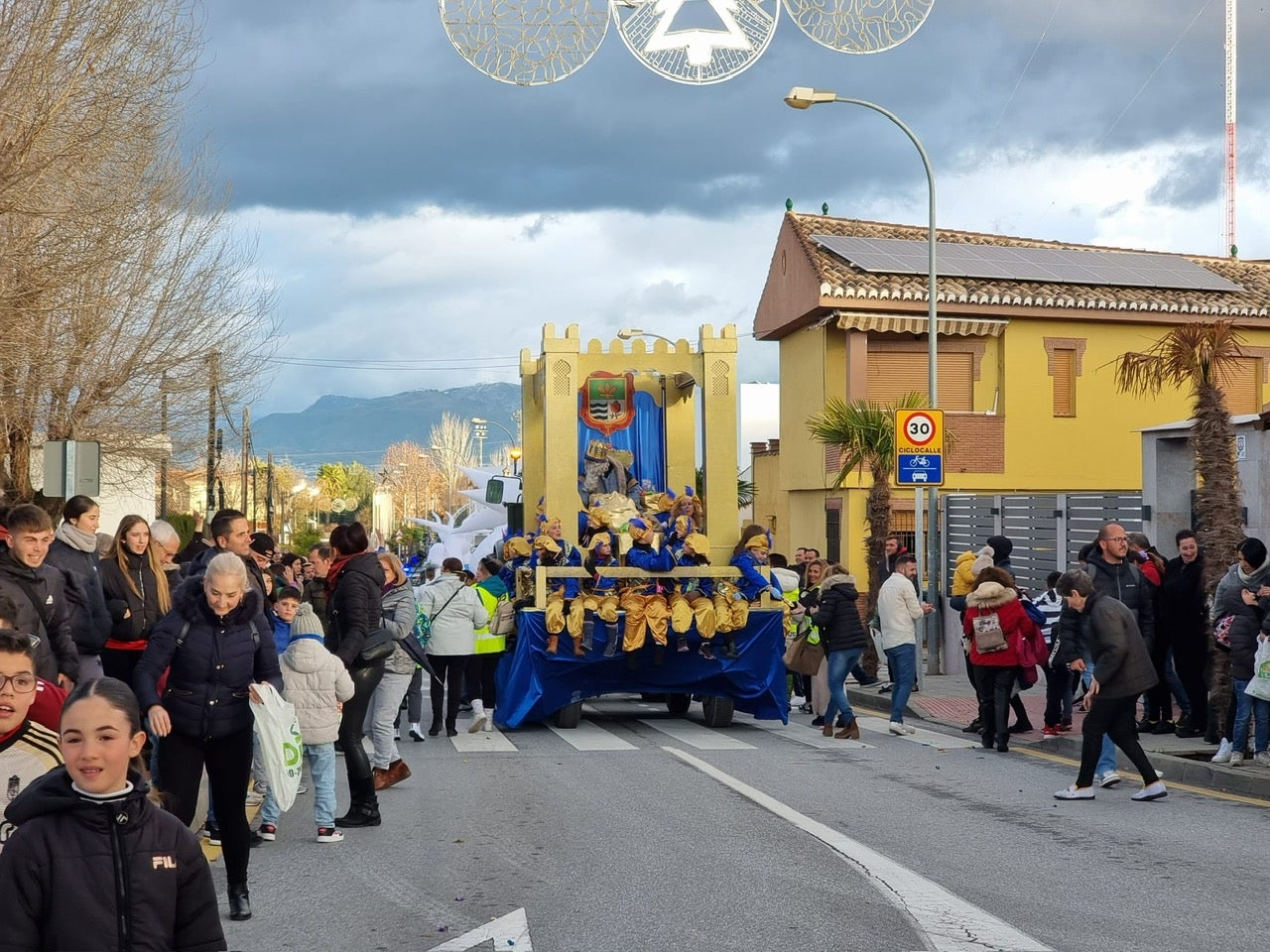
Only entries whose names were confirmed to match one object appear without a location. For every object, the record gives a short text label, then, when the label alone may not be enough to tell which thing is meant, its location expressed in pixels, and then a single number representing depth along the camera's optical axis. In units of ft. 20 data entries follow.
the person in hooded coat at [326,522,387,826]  31.63
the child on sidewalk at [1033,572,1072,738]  48.06
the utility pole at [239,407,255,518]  166.58
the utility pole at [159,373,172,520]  97.86
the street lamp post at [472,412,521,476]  339.57
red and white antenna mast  158.30
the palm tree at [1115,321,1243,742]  44.11
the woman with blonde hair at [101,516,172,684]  31.81
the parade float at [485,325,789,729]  49.67
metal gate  69.21
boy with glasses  16.21
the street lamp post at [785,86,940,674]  64.95
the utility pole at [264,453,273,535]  222.69
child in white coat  29.07
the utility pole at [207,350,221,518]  100.84
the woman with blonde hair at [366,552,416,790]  36.37
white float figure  95.76
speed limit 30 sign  63.93
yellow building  107.76
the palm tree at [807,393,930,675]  70.54
